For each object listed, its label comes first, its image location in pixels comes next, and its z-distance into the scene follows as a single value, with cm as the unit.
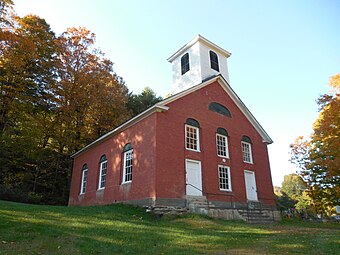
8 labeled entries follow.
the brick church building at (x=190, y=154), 1330
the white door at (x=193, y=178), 1377
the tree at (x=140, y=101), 3008
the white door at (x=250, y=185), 1678
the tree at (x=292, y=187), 5563
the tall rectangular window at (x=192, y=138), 1491
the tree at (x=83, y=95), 2258
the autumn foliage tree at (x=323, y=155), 1554
